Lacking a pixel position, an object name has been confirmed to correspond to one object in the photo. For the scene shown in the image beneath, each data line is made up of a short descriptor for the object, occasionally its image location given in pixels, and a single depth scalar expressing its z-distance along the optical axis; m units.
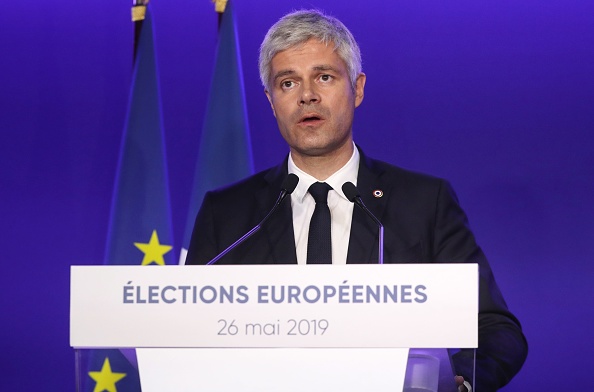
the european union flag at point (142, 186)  6.95
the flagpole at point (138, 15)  7.14
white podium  2.62
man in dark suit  4.39
